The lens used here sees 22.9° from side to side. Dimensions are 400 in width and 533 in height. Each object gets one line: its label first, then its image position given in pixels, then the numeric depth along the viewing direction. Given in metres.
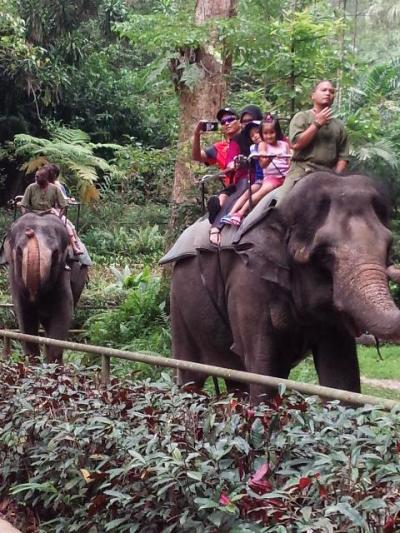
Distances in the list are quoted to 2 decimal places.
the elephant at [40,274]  11.02
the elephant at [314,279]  6.27
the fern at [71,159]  21.80
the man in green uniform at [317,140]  7.23
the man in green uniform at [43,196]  12.12
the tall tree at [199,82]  13.20
